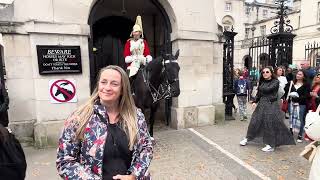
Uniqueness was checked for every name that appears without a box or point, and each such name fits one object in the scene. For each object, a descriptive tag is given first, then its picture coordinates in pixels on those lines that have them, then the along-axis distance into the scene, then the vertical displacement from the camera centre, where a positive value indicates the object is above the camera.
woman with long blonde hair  1.61 -0.48
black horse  4.84 -0.23
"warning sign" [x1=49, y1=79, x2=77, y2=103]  5.01 -0.37
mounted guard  5.39 +0.53
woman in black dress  4.74 -1.03
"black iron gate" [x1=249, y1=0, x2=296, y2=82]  8.21 +0.94
